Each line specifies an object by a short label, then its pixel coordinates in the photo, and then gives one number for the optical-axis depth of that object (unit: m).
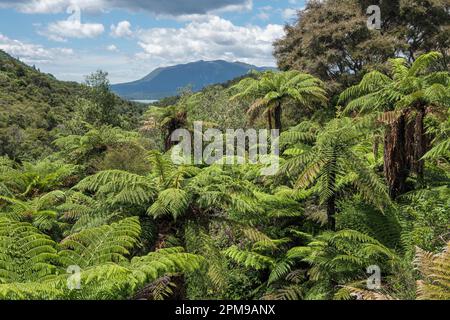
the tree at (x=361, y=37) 14.26
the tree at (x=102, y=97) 20.81
